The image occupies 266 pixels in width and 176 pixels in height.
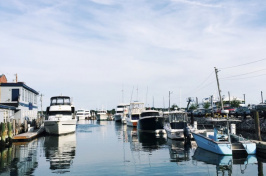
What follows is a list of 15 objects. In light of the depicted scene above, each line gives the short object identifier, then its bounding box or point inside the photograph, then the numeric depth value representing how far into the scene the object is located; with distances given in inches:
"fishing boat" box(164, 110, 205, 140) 1342.3
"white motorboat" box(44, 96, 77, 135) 1690.5
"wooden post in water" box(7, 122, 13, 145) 1276.2
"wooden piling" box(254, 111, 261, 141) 1097.7
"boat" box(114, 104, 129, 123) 3926.9
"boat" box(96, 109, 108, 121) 4751.5
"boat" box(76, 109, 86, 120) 4895.7
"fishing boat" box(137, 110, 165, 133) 1882.6
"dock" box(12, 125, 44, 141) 1395.2
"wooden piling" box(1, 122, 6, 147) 1184.6
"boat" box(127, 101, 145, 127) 2542.1
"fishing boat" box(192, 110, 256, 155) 913.5
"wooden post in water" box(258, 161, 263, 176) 720.6
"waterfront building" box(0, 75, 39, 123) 1679.7
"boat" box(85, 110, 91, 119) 5194.9
